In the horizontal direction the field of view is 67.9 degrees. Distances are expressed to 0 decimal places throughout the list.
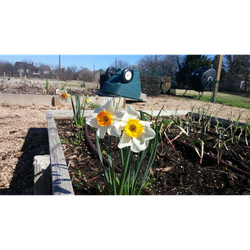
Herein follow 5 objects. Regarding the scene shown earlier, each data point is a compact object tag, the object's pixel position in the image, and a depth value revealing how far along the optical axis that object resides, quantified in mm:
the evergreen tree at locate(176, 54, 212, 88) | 13773
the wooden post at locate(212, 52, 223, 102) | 6852
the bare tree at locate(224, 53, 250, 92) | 11992
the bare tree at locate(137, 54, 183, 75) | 18281
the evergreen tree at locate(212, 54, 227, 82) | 14786
